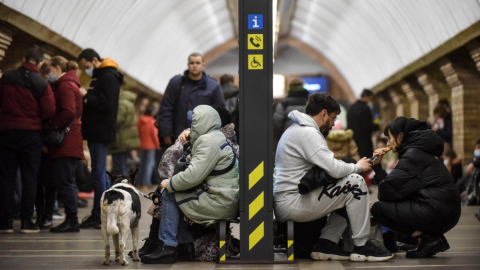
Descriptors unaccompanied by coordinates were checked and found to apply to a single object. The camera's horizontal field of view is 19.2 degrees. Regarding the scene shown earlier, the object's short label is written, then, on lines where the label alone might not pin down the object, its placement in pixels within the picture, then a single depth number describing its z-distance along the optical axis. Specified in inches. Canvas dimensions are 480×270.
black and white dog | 473.0
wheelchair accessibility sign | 482.1
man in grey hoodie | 488.9
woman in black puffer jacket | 513.0
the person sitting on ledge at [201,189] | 484.6
